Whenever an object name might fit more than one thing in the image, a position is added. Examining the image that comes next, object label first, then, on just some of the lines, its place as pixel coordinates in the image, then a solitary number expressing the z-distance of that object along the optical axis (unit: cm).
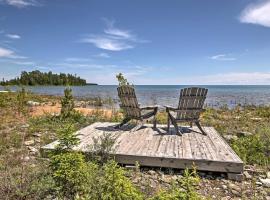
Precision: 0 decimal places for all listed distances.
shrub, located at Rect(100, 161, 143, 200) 153
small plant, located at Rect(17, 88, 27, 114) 570
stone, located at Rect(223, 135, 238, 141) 411
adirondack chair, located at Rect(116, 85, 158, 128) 425
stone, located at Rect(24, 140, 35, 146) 374
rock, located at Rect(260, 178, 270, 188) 250
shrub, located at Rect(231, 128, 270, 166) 318
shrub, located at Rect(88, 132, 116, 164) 283
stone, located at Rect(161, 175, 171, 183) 258
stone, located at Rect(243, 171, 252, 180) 271
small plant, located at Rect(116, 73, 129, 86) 520
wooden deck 274
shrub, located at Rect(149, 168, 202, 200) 134
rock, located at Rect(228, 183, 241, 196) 236
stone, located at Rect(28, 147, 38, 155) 332
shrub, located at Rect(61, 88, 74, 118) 582
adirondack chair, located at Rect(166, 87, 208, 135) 407
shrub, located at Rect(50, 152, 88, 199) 186
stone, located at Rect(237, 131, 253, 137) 443
